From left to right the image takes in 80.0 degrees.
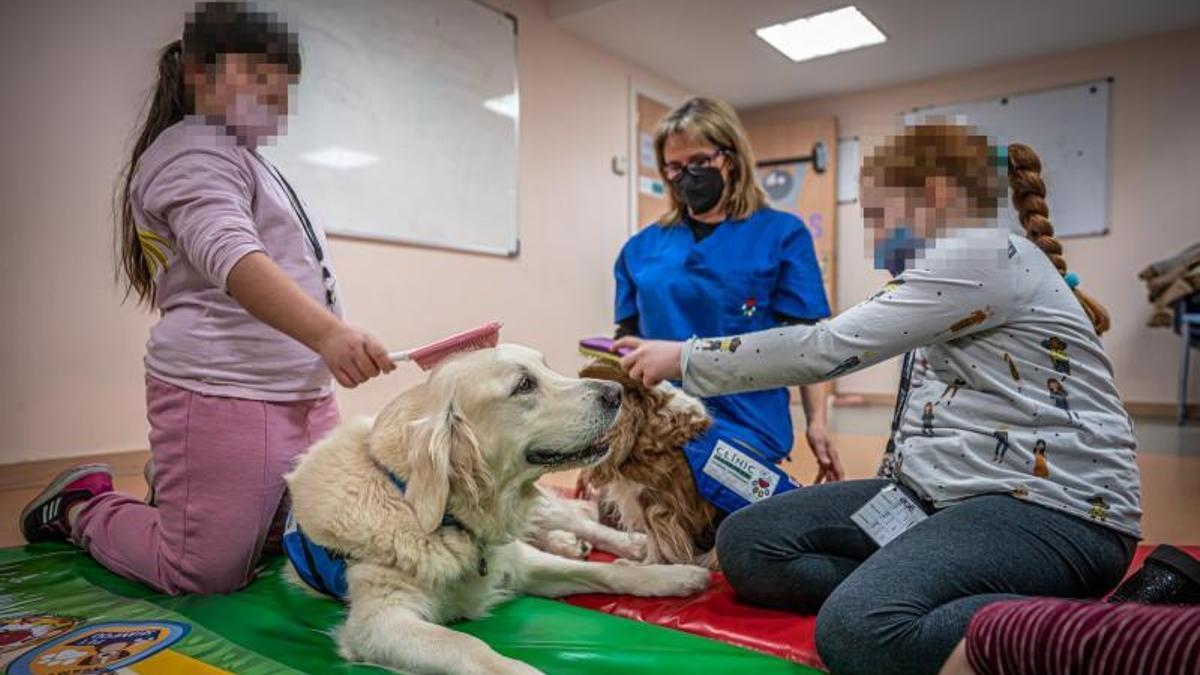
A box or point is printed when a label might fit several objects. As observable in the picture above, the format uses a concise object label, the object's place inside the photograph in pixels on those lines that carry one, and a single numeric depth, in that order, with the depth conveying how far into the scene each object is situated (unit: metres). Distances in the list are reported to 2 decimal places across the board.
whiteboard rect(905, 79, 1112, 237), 5.38
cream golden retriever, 1.18
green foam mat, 1.11
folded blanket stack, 4.45
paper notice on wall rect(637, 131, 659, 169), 5.72
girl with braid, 1.06
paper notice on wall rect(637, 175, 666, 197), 5.77
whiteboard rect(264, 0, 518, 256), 3.38
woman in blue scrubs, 2.04
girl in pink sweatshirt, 1.37
